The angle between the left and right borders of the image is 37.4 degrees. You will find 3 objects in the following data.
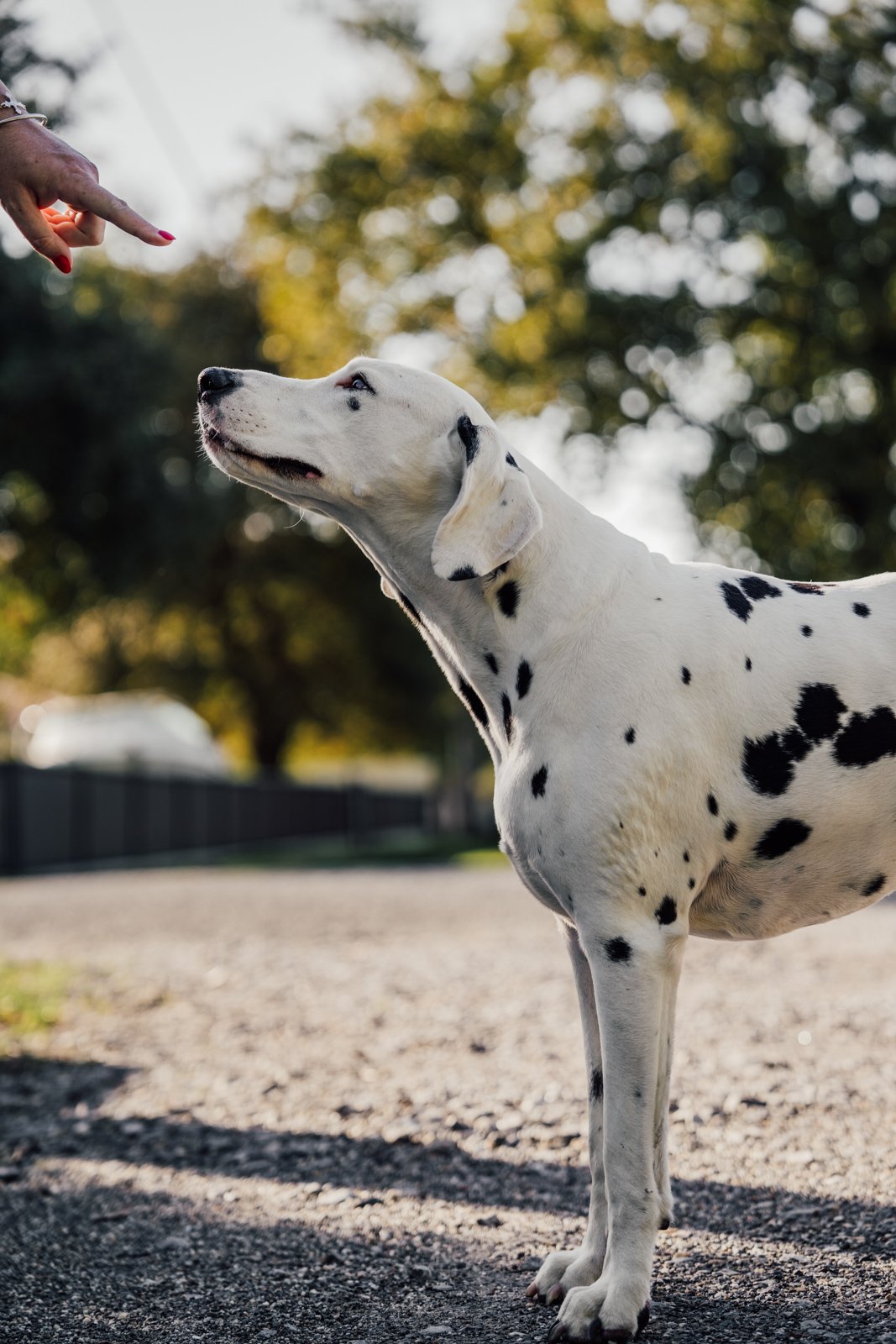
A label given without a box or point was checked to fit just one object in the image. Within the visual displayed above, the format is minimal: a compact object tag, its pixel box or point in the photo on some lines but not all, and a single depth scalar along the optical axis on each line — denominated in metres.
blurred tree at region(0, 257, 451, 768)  15.46
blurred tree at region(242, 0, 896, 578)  24.22
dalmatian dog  3.39
